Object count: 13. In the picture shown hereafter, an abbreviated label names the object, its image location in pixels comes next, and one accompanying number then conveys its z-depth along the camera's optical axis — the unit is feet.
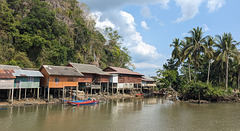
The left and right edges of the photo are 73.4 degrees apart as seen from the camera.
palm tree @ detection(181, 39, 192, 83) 118.89
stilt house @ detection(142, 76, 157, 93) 159.33
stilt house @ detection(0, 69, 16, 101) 67.05
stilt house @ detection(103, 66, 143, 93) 123.36
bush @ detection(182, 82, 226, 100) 100.27
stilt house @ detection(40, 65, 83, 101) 82.44
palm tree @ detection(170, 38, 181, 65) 144.66
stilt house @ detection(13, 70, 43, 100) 73.51
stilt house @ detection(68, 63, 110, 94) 102.83
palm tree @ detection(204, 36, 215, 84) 112.74
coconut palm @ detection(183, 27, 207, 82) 113.39
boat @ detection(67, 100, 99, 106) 79.93
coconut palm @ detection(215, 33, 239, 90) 110.52
